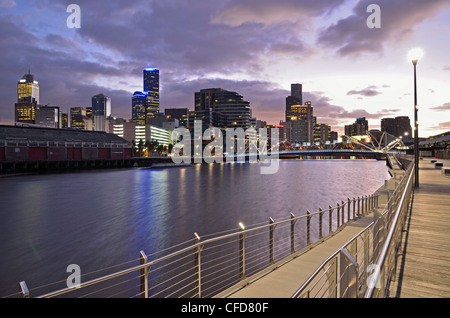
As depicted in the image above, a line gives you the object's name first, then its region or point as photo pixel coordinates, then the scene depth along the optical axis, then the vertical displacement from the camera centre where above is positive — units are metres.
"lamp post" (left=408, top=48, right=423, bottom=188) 18.30 +4.47
